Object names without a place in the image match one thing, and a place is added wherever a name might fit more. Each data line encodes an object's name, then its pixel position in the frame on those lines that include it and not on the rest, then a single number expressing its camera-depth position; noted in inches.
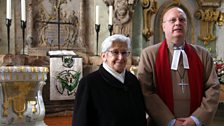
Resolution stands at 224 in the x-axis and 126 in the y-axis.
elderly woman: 78.3
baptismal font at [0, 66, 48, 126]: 155.7
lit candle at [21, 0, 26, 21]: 179.3
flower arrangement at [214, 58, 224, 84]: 157.7
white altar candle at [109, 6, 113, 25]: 210.4
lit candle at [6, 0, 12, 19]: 173.8
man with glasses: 88.0
